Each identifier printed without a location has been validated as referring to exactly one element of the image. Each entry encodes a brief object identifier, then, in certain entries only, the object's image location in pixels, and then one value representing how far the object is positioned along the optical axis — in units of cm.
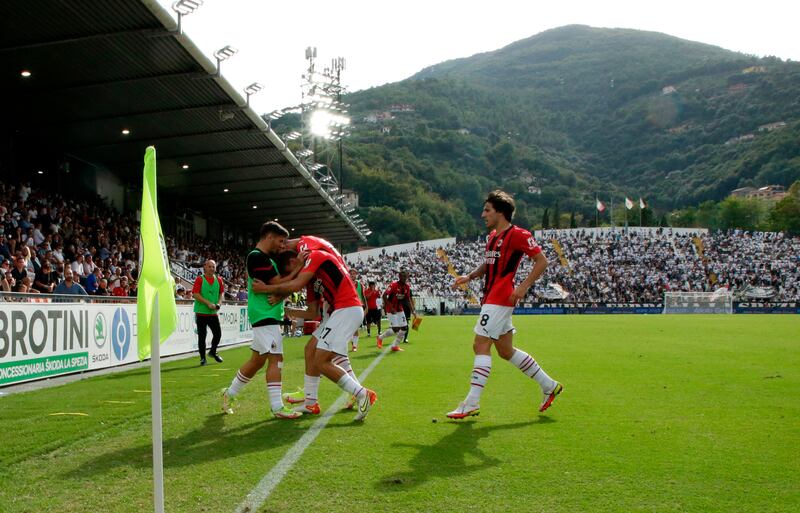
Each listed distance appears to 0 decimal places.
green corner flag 318
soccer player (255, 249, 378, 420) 701
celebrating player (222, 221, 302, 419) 717
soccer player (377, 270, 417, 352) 1869
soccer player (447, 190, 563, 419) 704
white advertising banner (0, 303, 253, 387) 1013
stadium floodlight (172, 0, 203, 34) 1553
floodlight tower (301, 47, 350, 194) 5241
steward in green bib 1379
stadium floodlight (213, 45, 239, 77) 1853
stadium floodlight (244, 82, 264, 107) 2238
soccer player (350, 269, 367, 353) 1865
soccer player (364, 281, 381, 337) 2295
